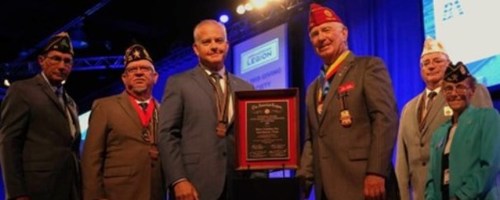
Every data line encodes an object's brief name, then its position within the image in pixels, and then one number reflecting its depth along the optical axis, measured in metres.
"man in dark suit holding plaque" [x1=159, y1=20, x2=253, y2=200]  3.45
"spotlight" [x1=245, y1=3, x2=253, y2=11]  8.31
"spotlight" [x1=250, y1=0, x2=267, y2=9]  8.18
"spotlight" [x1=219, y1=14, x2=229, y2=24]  8.91
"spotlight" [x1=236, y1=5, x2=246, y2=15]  8.37
